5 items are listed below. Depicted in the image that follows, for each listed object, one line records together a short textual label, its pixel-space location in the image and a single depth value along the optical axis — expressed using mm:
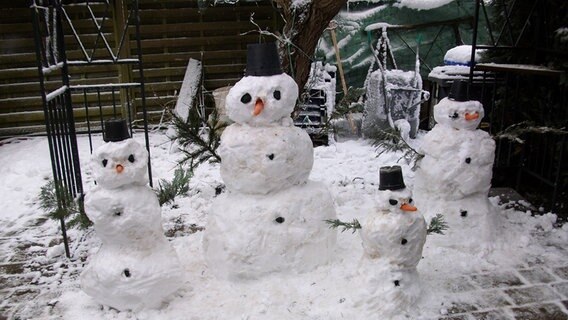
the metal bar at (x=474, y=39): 4781
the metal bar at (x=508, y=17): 5105
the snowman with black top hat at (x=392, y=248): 3090
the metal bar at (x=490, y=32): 5098
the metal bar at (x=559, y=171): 4543
